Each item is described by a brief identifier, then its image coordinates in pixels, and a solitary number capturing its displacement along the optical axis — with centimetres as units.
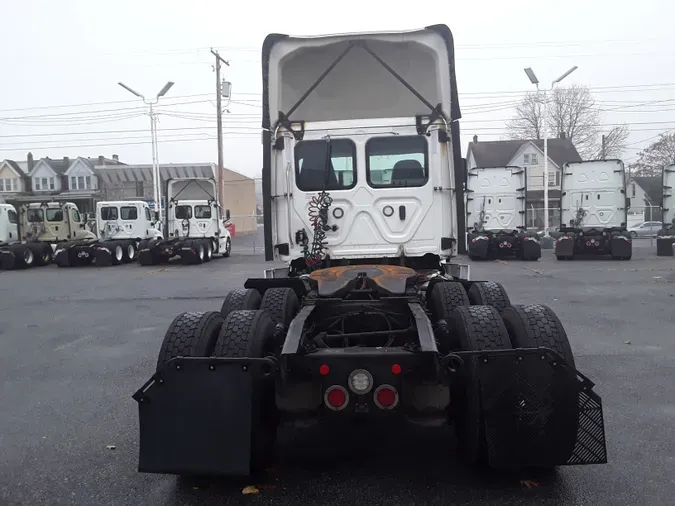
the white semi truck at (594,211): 2238
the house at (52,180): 5709
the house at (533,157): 5275
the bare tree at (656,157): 5700
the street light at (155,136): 3131
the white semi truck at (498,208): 2320
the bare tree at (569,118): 5750
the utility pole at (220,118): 3344
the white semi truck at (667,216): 2356
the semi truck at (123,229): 2597
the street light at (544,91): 2894
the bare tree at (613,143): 5822
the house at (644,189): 5795
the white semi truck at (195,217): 2572
